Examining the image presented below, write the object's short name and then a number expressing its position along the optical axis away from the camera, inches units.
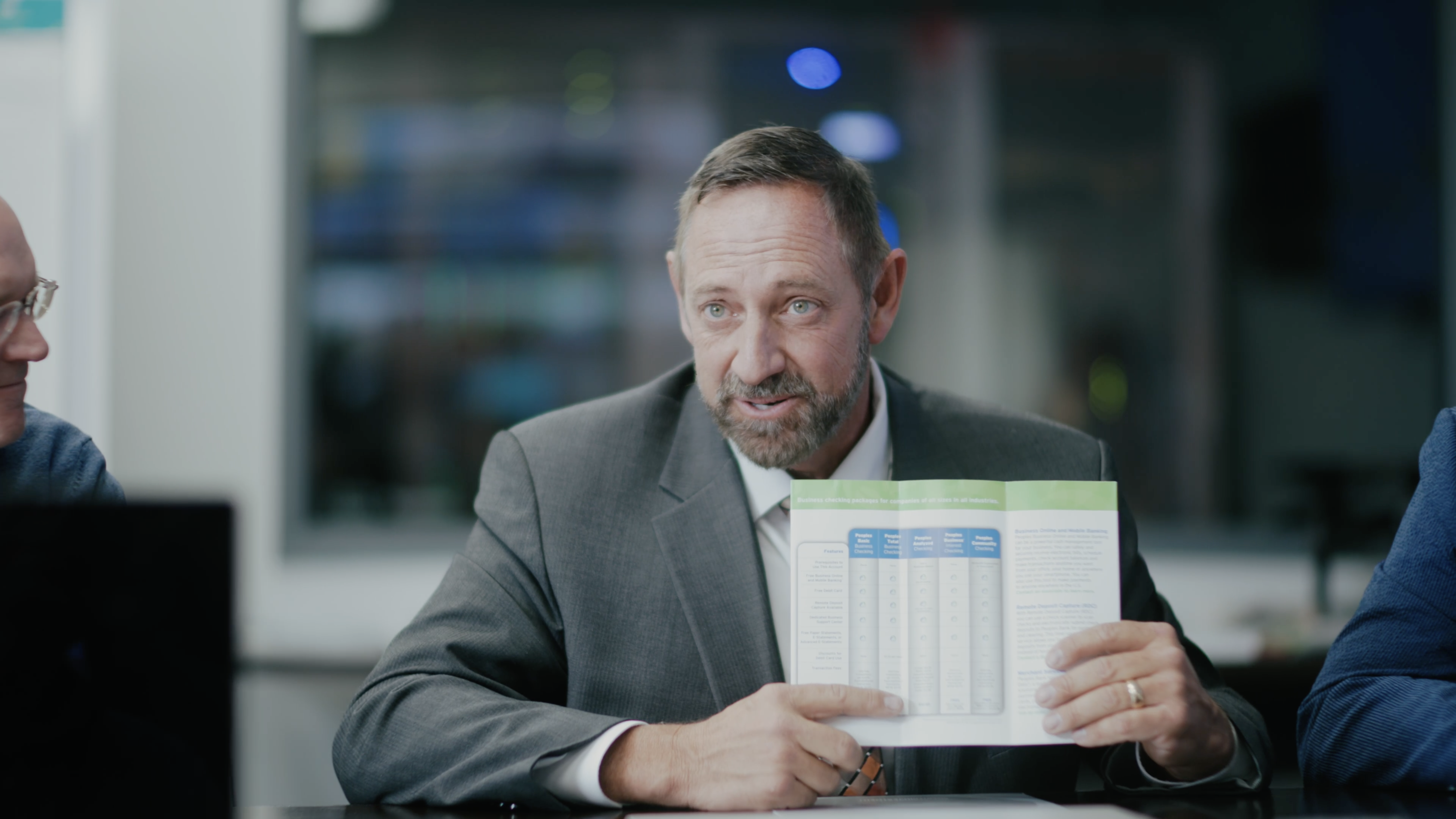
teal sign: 105.3
